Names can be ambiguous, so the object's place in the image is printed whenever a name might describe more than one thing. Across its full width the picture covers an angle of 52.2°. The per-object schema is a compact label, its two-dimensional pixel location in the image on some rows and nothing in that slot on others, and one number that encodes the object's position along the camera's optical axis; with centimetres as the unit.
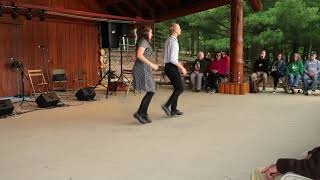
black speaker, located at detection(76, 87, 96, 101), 725
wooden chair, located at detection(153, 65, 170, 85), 1037
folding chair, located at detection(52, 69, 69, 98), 848
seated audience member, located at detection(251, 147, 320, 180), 176
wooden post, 832
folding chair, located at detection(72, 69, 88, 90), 950
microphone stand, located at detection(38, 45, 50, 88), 875
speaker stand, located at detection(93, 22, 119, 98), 815
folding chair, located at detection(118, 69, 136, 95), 822
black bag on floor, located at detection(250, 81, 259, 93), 835
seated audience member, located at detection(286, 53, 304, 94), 810
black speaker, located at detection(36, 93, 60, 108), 646
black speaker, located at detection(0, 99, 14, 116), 563
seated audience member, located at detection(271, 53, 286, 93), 844
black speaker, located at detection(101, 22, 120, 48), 822
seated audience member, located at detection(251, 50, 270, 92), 845
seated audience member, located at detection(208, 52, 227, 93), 864
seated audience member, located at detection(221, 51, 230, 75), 869
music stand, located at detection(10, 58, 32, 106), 765
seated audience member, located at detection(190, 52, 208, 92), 874
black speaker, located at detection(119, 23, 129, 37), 846
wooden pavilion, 790
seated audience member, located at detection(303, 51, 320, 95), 798
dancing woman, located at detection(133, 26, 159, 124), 483
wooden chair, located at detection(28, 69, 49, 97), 827
